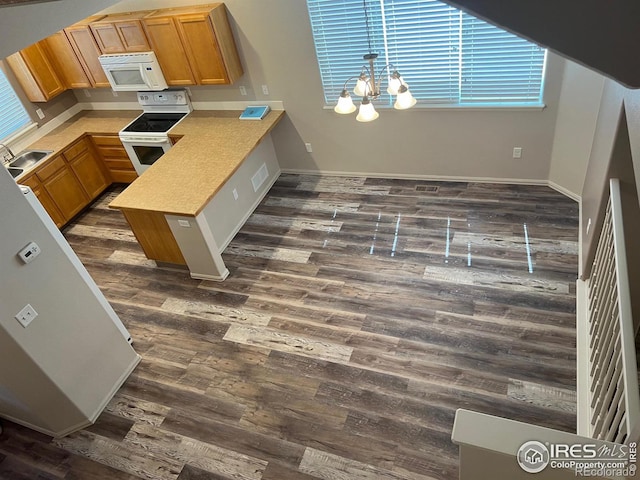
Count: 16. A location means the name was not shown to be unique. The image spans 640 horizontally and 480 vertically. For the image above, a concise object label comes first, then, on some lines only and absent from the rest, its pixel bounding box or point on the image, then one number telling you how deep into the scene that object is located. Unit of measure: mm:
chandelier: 3451
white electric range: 5465
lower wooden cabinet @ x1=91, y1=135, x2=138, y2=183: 5855
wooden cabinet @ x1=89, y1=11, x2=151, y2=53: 5008
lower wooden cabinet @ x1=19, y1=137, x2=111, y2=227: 5409
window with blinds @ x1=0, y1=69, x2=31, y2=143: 5578
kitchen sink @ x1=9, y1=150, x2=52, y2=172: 5559
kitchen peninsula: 4391
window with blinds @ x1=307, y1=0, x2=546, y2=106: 4289
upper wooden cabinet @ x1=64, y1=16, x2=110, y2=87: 5276
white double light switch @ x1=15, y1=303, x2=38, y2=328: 3027
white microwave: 5195
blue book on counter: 5340
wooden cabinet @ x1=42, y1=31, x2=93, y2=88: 5548
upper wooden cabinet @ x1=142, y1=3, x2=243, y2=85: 4777
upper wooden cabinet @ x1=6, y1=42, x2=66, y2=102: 5535
